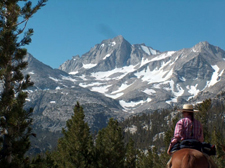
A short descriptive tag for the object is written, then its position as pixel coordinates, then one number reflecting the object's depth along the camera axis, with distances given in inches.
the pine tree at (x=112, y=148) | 1606.5
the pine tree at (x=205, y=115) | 1486.2
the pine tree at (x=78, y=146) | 1456.7
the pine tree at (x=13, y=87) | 599.2
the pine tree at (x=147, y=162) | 2645.2
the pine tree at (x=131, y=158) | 2182.6
